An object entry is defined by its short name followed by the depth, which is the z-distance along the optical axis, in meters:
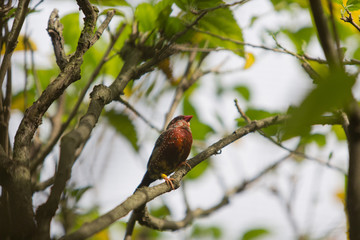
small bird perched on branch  6.59
